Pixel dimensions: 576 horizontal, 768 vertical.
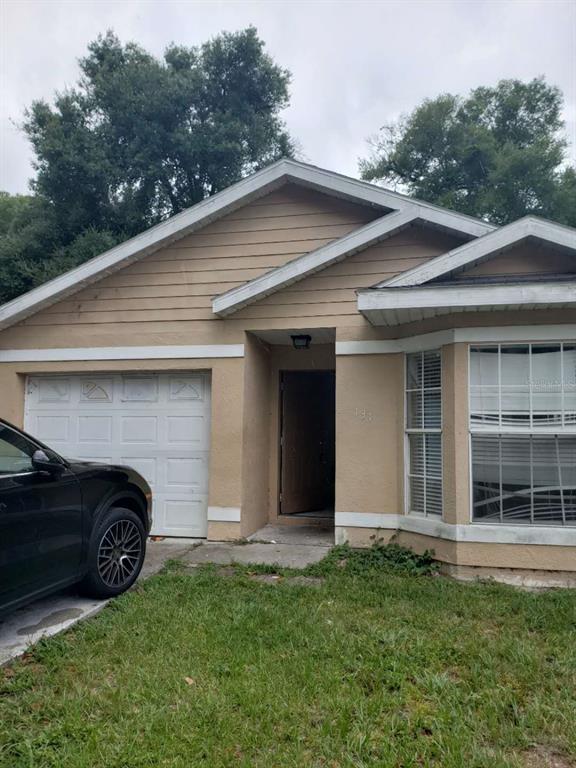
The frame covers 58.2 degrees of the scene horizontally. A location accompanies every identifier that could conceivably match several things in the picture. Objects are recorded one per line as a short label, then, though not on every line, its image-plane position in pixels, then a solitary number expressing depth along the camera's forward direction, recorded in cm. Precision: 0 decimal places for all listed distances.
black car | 353
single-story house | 518
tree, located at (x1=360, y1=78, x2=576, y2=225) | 1952
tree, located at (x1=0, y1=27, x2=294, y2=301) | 1634
